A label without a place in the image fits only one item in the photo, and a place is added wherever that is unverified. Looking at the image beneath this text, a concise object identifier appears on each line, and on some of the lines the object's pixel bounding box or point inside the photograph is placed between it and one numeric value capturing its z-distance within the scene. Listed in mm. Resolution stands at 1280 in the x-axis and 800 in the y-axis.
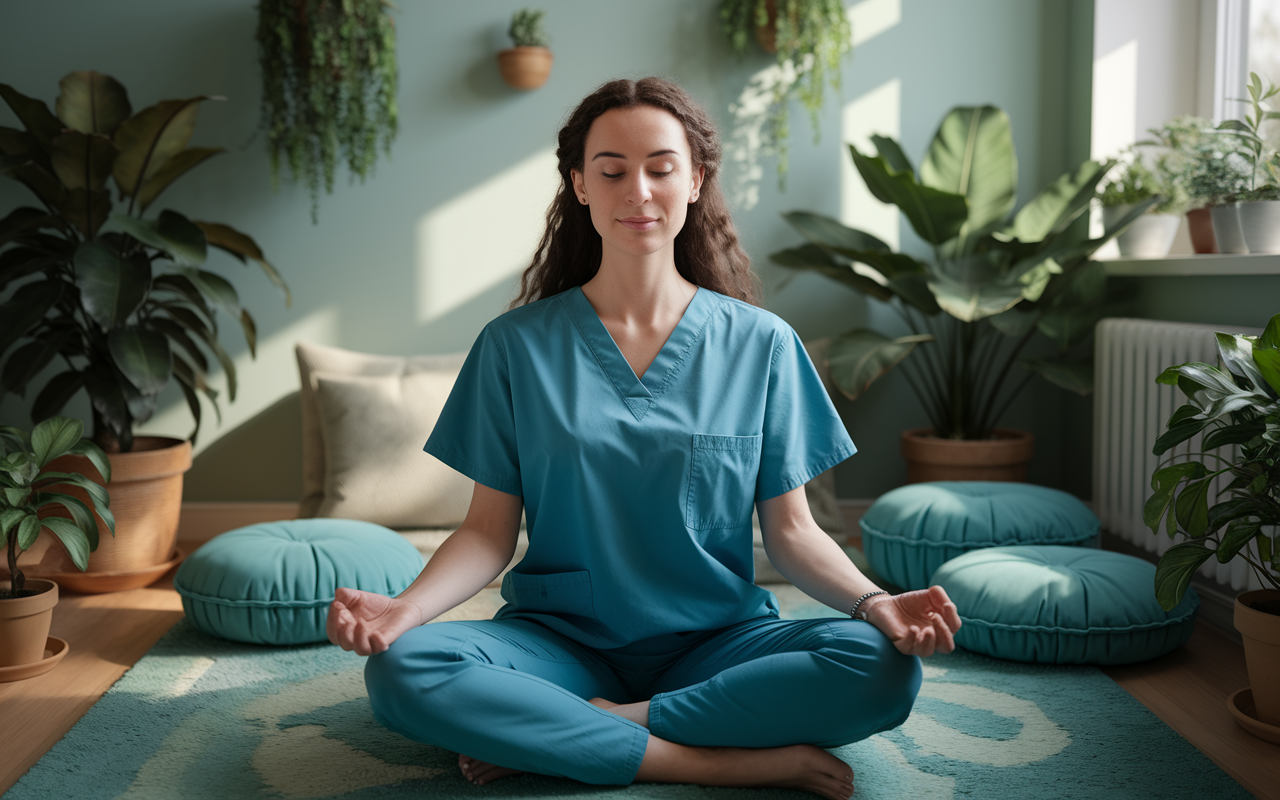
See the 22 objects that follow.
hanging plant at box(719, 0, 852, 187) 3021
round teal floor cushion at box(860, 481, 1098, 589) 2428
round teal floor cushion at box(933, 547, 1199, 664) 2020
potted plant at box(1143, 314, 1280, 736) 1642
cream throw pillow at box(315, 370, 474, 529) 2850
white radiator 2371
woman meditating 1413
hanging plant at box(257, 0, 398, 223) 2945
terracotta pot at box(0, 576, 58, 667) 1999
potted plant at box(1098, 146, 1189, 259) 2783
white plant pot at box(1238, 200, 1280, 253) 2357
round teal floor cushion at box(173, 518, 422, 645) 2166
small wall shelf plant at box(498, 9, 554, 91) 3029
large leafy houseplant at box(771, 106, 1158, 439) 2779
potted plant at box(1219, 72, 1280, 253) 2352
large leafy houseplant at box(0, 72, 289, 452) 2482
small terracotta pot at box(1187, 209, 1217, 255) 2517
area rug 1526
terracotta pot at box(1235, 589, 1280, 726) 1684
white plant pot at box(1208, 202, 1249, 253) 2410
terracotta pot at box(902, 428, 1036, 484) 2957
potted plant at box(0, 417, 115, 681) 1960
